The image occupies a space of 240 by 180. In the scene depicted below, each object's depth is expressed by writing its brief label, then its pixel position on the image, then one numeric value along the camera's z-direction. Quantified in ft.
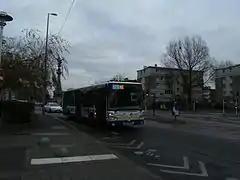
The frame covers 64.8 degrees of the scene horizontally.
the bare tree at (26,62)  36.89
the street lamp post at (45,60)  40.87
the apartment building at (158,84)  171.30
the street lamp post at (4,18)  24.58
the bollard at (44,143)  20.38
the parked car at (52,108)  80.21
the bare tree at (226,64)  184.42
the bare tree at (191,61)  129.35
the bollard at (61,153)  17.47
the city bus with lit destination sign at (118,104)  34.83
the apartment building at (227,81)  161.89
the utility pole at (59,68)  43.15
